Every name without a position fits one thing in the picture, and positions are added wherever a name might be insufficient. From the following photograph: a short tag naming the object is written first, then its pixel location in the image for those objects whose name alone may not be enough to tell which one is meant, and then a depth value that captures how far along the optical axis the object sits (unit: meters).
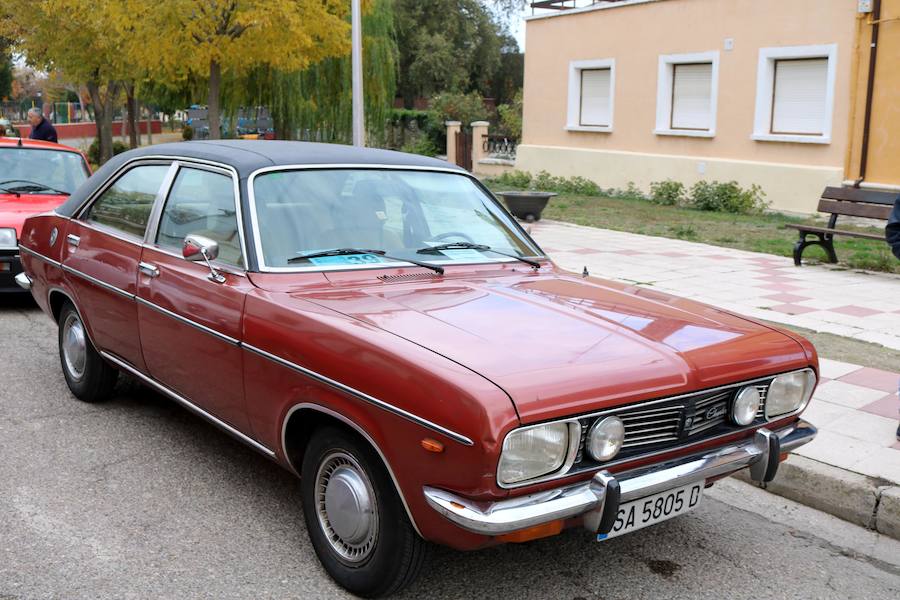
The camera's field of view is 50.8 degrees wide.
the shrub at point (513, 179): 22.92
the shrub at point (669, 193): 19.00
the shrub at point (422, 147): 31.66
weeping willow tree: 25.97
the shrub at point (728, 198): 17.72
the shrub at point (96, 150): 32.24
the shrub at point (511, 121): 28.81
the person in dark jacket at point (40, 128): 15.06
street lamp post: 14.40
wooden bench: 11.59
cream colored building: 16.92
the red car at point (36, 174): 9.09
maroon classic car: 3.14
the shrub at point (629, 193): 20.53
